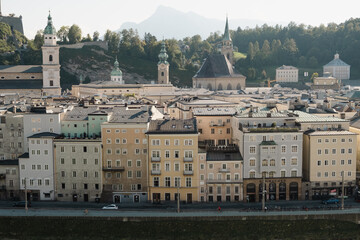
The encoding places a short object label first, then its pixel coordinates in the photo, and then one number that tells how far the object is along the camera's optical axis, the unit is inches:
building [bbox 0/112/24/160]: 2790.4
